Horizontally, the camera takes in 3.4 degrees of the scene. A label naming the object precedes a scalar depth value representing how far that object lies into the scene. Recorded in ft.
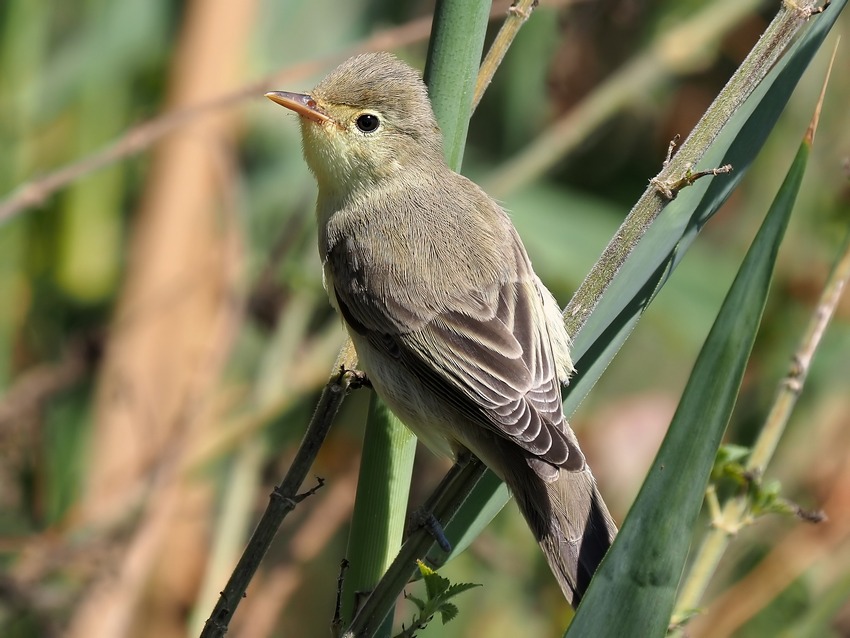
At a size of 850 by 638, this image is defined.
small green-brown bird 9.54
